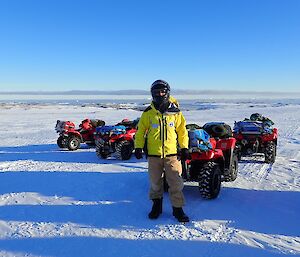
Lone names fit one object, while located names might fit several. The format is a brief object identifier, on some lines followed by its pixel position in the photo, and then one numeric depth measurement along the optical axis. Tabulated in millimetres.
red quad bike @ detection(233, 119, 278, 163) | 7213
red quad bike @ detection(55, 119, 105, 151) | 8699
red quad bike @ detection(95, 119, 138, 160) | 7137
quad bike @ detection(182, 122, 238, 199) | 4149
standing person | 3535
